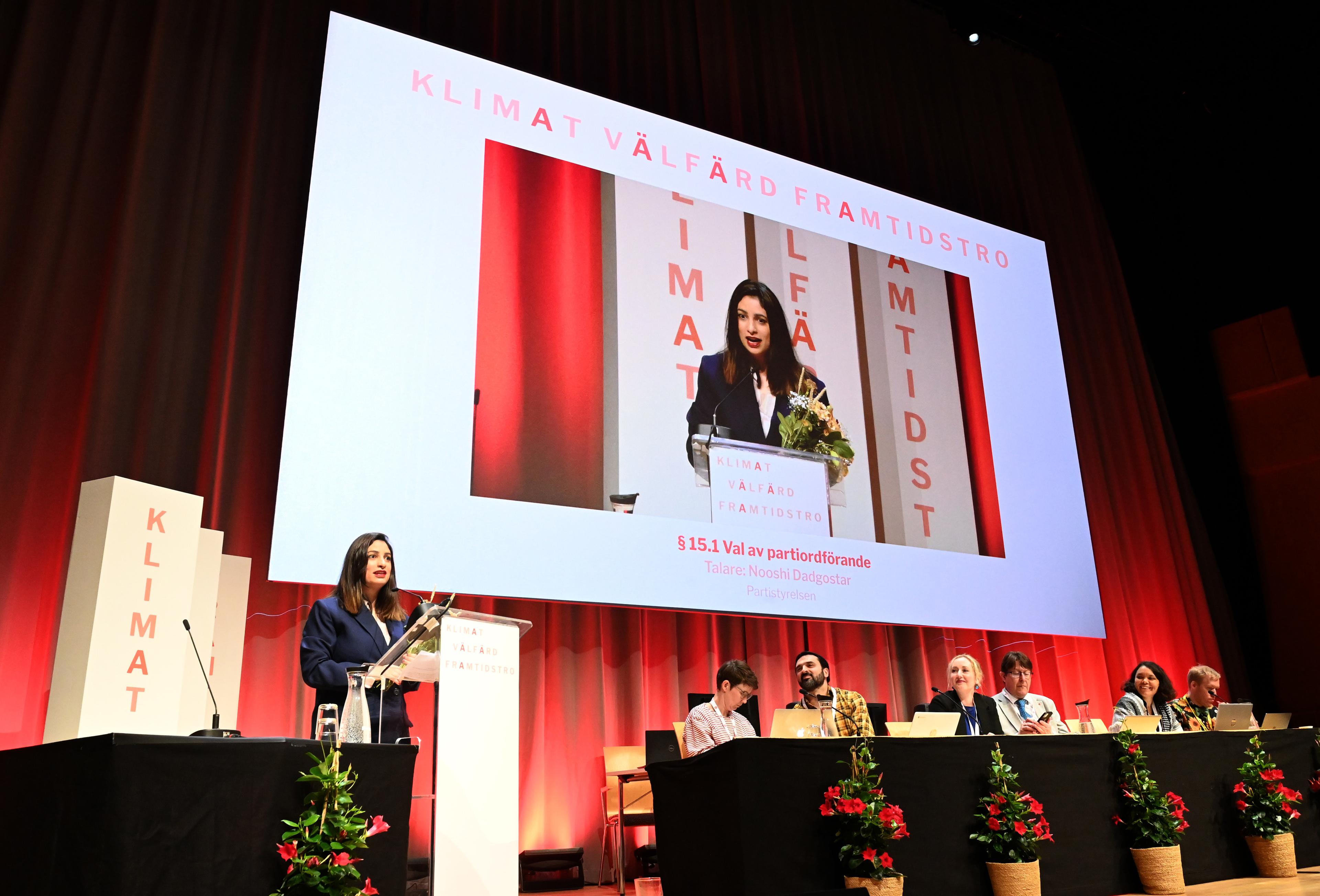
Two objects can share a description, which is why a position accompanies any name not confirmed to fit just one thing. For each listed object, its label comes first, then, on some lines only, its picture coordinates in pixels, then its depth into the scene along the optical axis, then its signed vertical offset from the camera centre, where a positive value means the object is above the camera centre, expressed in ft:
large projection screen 14.32 +6.89
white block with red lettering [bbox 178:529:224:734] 11.46 +2.01
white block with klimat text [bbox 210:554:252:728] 12.40 +2.04
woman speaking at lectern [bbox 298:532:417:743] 9.14 +1.59
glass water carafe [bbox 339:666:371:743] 7.50 +0.64
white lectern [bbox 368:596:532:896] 7.44 +0.40
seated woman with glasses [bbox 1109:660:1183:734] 16.69 +1.37
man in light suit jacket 14.92 +1.25
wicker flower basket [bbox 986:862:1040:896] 10.26 -0.96
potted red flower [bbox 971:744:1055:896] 10.30 -0.52
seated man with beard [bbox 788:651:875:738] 10.86 +1.12
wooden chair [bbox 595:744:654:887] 16.34 -0.04
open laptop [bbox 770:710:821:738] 10.53 +0.67
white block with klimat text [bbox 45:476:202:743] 9.67 +1.84
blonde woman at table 14.34 +1.17
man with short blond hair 16.80 +1.23
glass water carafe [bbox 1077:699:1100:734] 14.82 +0.76
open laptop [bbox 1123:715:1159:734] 13.85 +0.72
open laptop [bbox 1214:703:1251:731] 14.19 +0.78
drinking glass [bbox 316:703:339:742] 6.92 +0.50
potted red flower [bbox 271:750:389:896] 6.49 -0.23
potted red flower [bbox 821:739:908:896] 9.61 -0.40
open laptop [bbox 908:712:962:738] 11.23 +0.64
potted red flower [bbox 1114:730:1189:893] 11.49 -0.51
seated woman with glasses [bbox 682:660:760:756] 12.74 +1.00
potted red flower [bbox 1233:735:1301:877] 12.65 -0.50
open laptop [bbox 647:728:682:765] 15.20 +0.67
